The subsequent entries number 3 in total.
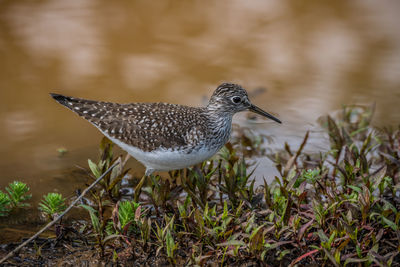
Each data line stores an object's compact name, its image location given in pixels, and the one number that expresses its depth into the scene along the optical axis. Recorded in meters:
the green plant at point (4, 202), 11.01
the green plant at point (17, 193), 11.11
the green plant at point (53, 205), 10.70
